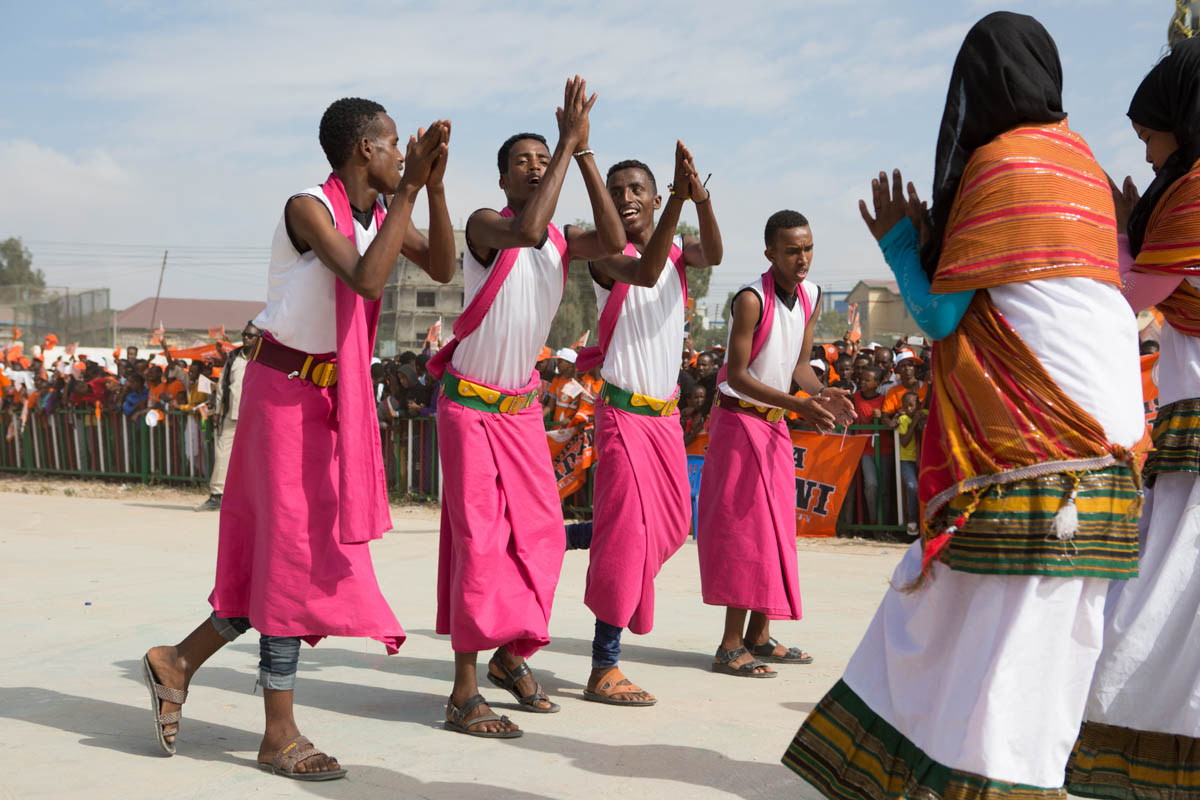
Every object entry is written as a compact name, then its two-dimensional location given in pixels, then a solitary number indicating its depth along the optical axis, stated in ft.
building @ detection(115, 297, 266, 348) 315.37
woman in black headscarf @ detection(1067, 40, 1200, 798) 11.05
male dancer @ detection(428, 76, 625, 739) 16.14
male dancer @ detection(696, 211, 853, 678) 19.88
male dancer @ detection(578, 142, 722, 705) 17.88
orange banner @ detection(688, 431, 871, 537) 37.93
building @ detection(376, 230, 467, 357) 203.00
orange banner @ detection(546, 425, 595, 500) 41.55
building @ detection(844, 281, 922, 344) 182.31
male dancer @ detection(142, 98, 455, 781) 13.61
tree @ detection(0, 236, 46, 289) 351.46
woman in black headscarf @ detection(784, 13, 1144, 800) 9.50
